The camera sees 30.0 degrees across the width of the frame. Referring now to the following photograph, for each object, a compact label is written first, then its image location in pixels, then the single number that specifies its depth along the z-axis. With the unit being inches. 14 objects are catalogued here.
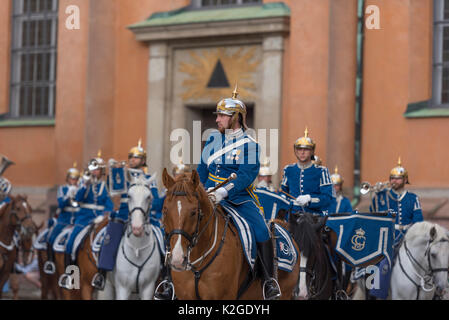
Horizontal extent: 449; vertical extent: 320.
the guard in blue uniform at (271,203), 454.0
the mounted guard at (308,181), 478.0
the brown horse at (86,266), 561.9
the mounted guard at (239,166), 341.1
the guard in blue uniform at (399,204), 559.8
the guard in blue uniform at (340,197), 628.7
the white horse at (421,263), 505.7
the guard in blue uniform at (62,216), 629.6
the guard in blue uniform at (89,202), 597.0
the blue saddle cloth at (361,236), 470.0
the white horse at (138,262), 517.0
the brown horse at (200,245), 299.6
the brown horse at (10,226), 642.2
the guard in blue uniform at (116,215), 531.2
